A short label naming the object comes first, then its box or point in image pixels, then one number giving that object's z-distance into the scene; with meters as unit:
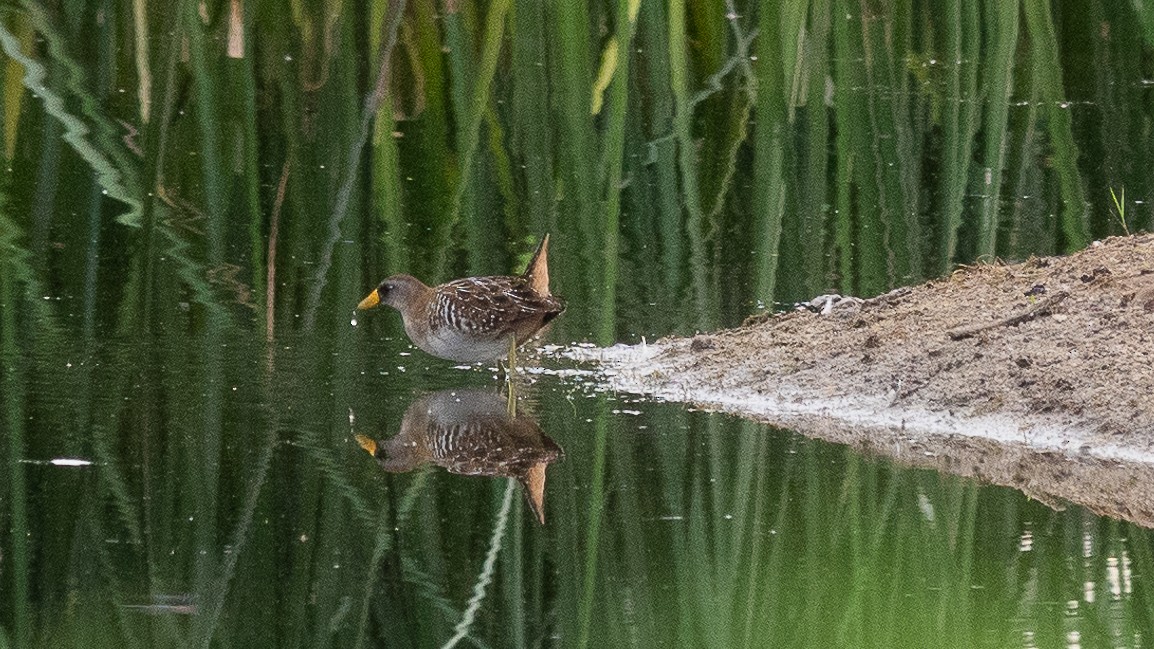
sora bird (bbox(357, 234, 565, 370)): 13.89
